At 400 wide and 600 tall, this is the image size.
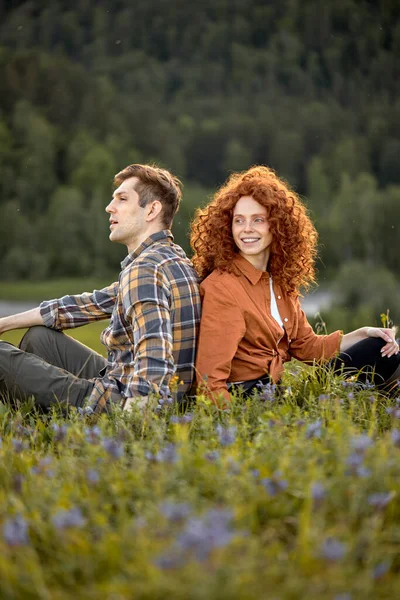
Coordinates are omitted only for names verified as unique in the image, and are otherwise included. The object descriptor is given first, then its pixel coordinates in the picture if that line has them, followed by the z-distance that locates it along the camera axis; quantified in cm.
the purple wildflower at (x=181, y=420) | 331
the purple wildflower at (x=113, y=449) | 293
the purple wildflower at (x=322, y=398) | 353
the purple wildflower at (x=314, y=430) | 315
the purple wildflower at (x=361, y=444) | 293
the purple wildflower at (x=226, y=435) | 314
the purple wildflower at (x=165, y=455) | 295
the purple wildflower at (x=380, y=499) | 280
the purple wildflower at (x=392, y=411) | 350
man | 366
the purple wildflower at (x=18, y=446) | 328
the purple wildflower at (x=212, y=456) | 307
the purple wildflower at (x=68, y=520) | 261
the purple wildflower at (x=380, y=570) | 256
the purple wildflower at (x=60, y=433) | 328
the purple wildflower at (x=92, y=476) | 289
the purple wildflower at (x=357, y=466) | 284
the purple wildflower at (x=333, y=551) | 228
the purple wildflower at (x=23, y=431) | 352
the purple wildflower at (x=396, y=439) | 305
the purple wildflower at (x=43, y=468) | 304
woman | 373
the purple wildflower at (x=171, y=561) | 231
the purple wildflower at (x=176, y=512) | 247
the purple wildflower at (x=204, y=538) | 220
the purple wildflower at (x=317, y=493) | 265
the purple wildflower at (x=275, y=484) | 289
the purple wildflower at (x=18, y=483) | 300
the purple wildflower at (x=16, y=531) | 251
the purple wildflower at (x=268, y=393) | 361
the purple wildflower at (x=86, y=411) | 356
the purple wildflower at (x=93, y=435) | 322
